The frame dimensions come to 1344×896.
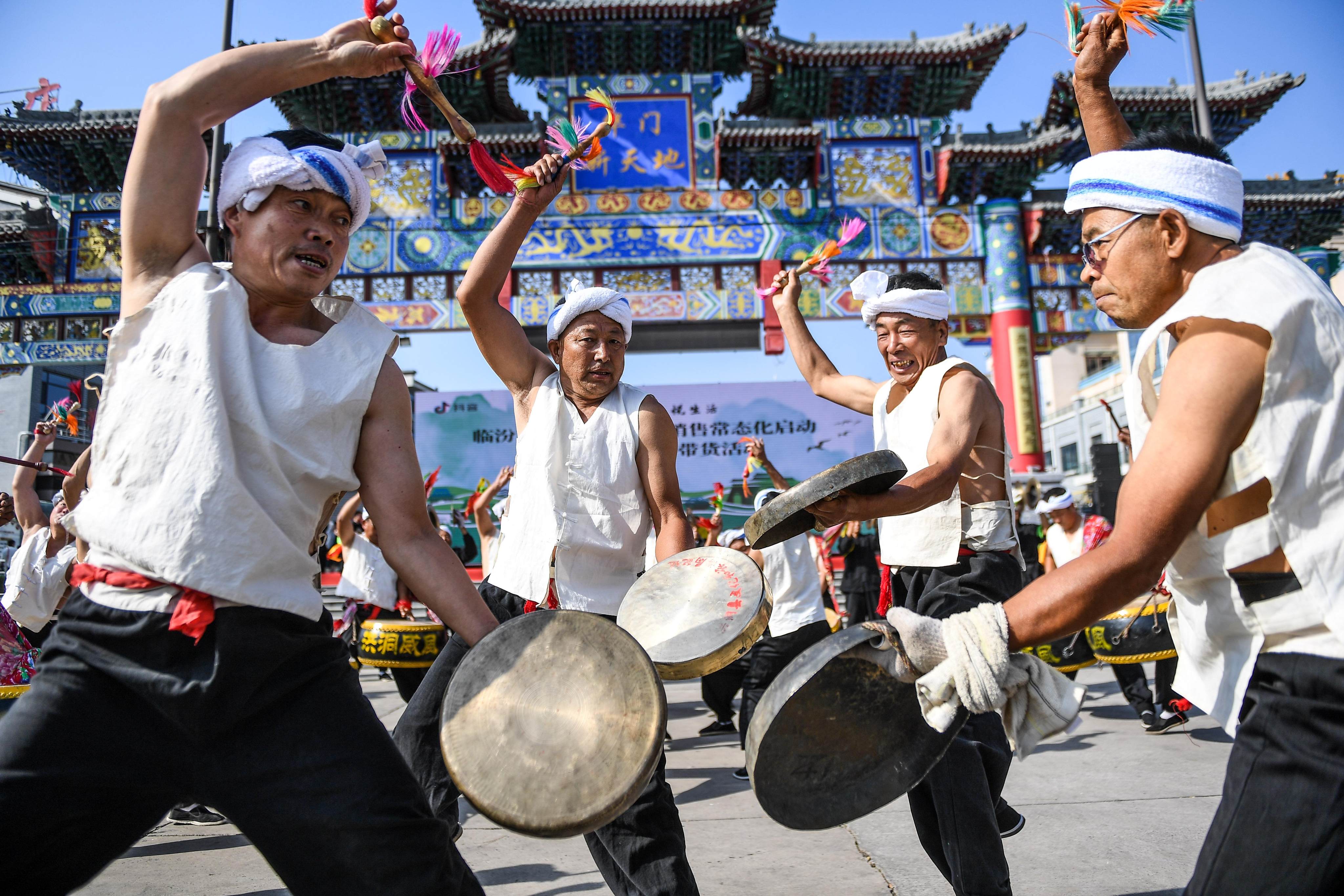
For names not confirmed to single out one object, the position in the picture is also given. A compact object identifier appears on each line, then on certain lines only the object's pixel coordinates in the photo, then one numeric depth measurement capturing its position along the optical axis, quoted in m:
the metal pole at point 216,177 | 7.13
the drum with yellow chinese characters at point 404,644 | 5.41
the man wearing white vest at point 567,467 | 2.58
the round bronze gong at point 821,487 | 1.82
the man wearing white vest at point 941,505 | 2.39
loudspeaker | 14.54
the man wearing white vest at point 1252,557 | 1.33
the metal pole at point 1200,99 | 10.19
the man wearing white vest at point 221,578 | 1.49
